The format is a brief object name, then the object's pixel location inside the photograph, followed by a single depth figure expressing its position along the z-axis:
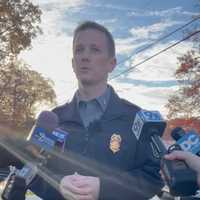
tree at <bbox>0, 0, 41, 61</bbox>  15.30
